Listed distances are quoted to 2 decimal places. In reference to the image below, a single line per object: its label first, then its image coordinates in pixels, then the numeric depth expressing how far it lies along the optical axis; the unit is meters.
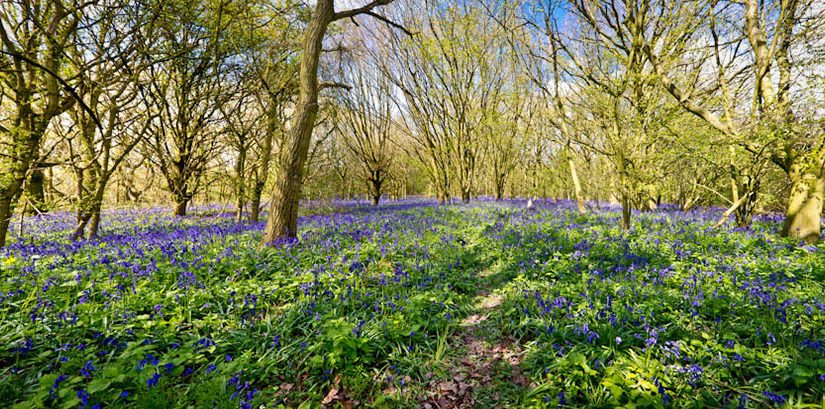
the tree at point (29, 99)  4.04
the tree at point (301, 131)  5.99
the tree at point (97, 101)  4.88
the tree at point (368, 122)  16.78
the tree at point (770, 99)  5.84
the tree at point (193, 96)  7.97
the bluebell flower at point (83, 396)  1.85
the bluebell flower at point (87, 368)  2.16
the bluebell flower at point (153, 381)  2.07
